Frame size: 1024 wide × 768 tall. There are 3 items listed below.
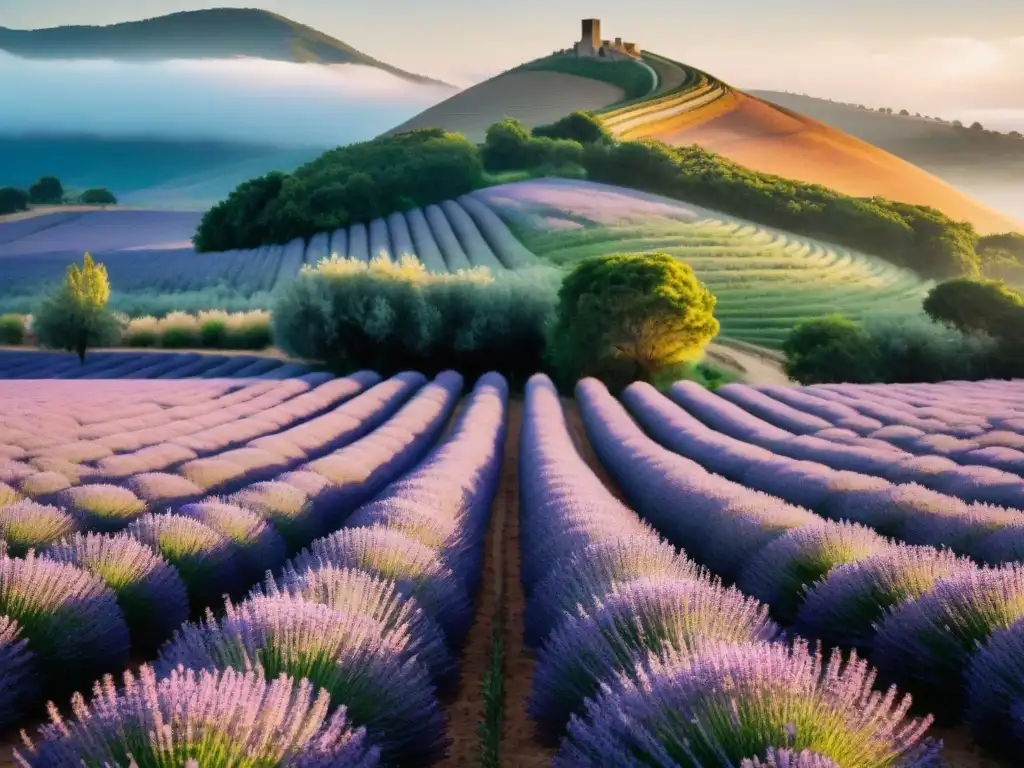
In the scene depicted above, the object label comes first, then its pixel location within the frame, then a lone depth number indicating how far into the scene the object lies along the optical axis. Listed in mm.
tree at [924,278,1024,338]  29516
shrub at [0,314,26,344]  33031
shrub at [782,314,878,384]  29156
